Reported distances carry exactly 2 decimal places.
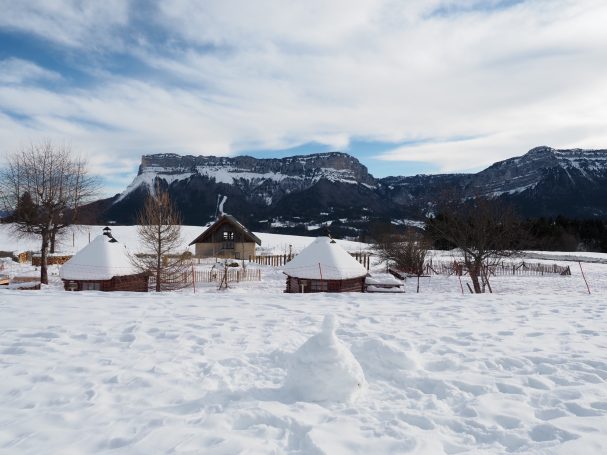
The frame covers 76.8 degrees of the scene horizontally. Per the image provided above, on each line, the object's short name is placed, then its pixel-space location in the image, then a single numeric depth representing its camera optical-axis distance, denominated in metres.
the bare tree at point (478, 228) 20.44
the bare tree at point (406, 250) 31.72
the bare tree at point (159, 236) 19.86
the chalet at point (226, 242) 44.16
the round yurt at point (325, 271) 19.38
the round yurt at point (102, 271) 19.00
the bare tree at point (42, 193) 24.08
